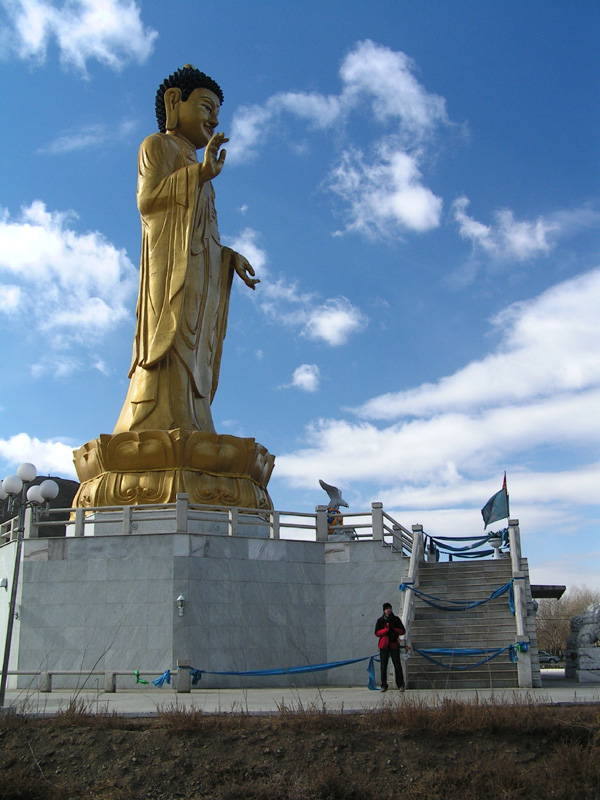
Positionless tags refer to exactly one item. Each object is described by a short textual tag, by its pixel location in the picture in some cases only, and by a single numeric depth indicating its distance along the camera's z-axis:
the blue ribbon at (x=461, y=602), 13.05
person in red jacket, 11.04
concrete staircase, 11.84
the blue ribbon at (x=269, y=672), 11.27
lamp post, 9.26
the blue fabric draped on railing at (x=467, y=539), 15.53
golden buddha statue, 16.27
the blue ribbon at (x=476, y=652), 11.56
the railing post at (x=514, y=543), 13.61
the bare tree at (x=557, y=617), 45.38
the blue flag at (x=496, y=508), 16.45
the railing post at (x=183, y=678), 11.38
